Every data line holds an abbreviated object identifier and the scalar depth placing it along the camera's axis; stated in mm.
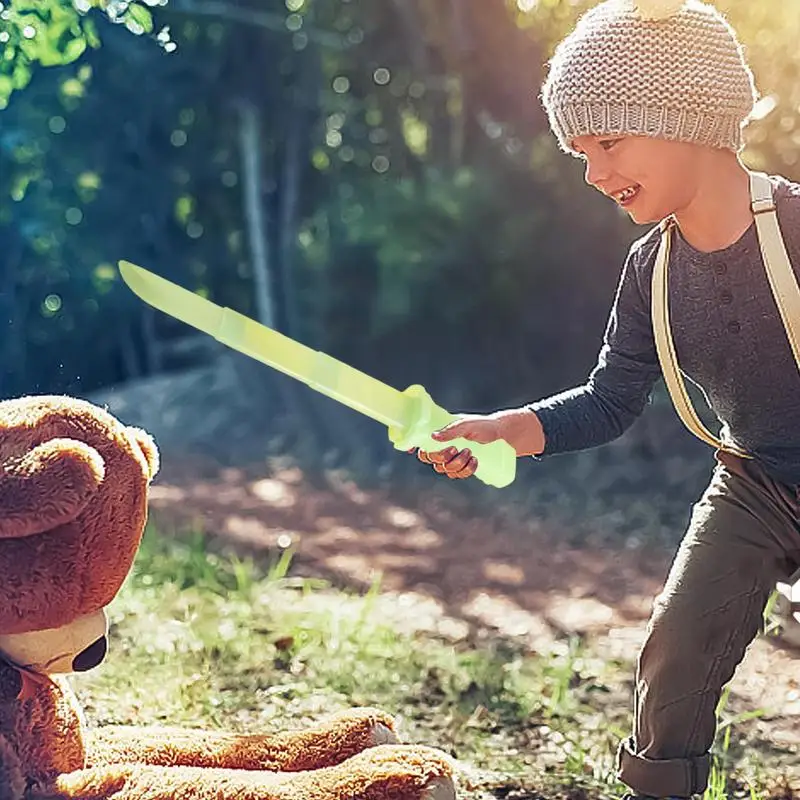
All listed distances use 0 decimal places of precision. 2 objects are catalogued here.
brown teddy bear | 1933
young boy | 2108
